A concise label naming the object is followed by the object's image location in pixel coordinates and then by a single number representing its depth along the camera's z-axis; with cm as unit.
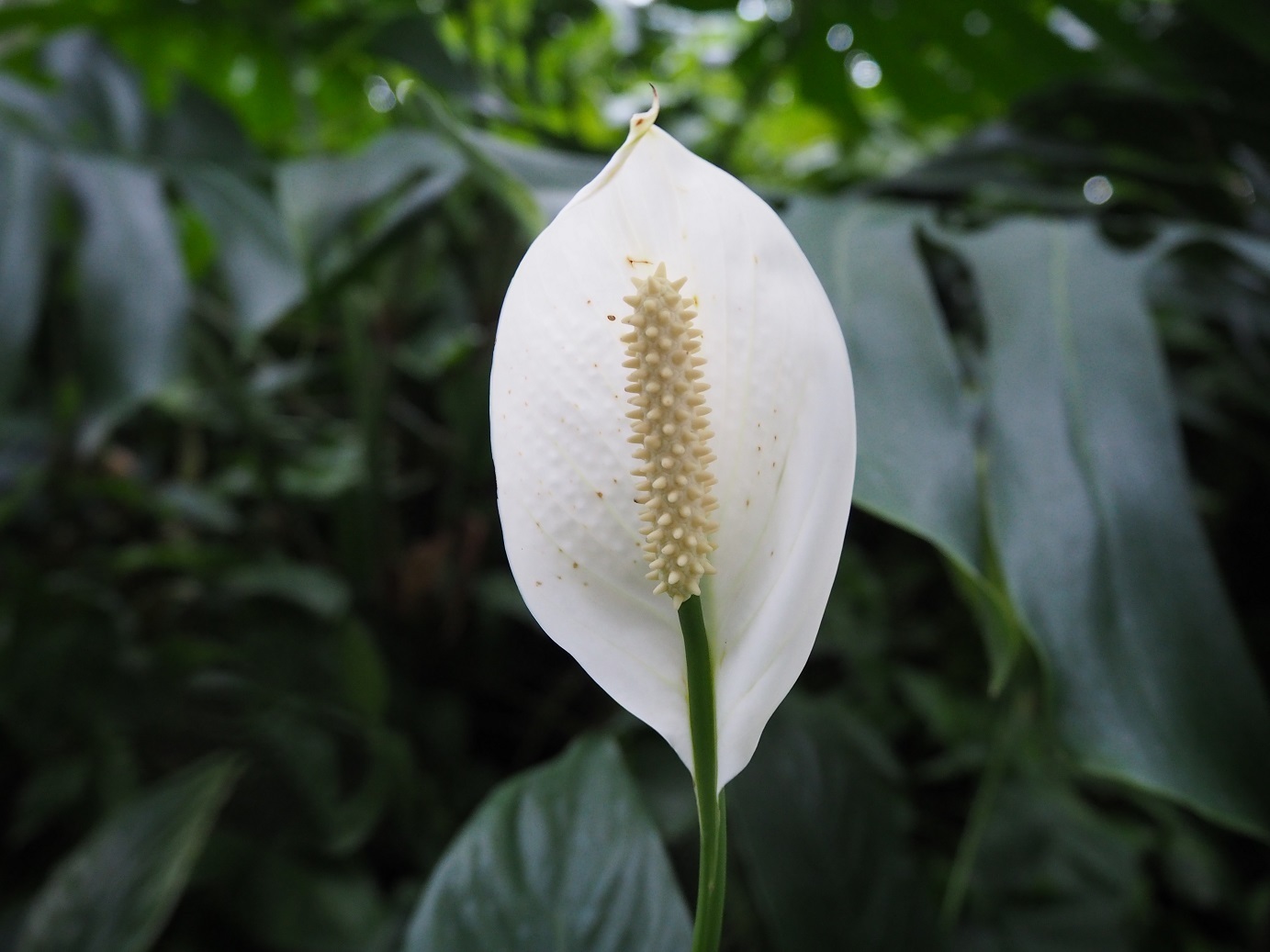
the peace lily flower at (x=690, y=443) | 19
